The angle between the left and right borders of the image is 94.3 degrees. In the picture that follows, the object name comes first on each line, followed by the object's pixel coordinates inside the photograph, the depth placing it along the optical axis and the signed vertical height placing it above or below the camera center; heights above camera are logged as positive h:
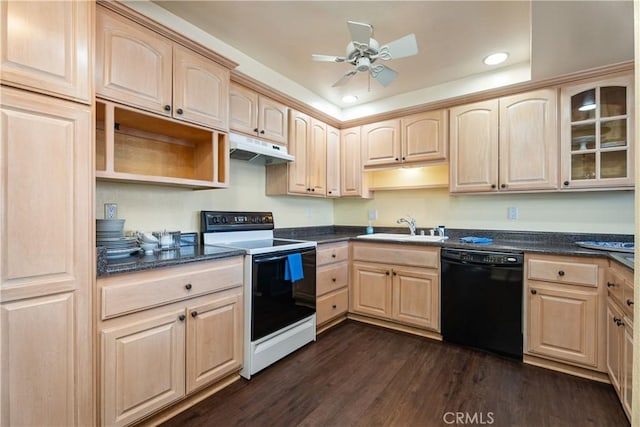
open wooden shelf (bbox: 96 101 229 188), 1.68 +0.45
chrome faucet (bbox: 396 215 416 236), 3.38 -0.11
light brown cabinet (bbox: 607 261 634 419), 1.52 -0.68
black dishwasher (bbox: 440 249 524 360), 2.31 -0.72
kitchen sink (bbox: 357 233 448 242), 2.95 -0.27
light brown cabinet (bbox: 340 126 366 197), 3.55 +0.60
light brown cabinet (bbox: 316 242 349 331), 2.81 -0.70
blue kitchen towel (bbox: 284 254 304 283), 2.32 -0.44
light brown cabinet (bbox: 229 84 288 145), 2.44 +0.87
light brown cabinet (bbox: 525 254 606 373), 2.03 -0.70
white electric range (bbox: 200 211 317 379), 2.08 -0.57
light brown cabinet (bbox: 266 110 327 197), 2.97 +0.51
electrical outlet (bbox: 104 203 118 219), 1.90 +0.01
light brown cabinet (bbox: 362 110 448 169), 3.01 +0.78
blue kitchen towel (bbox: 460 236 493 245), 2.71 -0.26
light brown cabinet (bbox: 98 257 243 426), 1.44 -0.68
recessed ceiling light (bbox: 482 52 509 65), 2.60 +1.38
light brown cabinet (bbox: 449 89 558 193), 2.49 +0.61
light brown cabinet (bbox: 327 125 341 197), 3.49 +0.61
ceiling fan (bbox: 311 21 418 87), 1.82 +1.08
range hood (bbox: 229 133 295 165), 2.31 +0.51
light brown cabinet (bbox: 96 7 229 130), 1.59 +0.84
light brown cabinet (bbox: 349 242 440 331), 2.71 -0.70
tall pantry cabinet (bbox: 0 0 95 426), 1.17 +0.00
